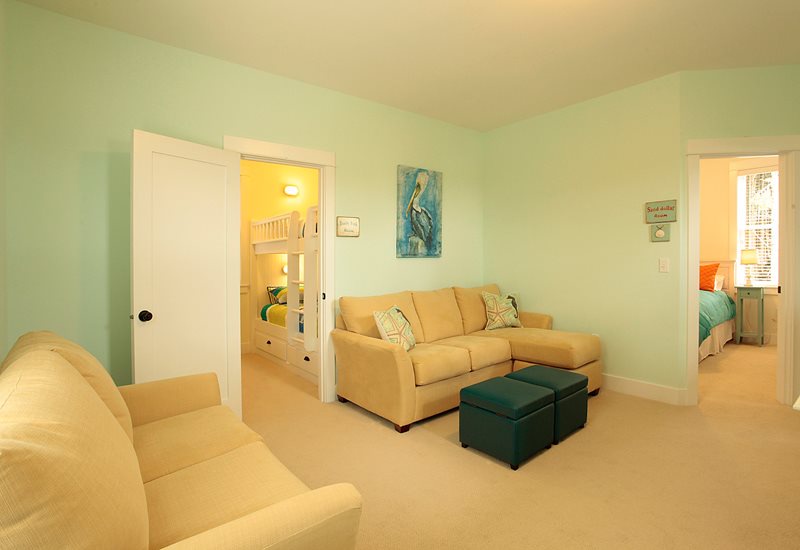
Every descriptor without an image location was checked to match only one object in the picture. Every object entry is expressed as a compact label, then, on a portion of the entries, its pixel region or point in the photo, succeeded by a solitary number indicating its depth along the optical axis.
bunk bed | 3.86
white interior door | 2.43
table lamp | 5.71
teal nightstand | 5.48
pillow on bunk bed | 5.30
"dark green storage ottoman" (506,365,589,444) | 2.62
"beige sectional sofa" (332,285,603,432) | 2.89
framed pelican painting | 4.02
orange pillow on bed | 5.74
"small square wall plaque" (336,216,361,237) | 3.56
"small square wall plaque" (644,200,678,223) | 3.33
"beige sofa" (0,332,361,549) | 0.73
